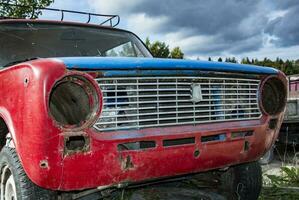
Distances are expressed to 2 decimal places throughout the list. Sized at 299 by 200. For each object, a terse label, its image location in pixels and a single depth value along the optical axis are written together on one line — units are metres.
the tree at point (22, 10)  9.19
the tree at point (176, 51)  41.34
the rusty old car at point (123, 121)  2.53
